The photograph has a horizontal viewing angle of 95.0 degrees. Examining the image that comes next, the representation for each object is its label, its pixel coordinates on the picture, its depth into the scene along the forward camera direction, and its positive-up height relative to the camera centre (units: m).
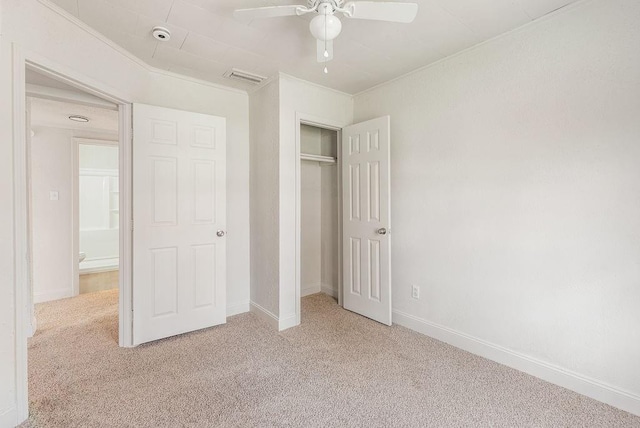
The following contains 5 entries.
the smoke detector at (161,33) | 2.04 +1.30
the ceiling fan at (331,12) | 1.47 +1.05
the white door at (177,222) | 2.49 -0.05
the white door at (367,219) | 2.85 -0.05
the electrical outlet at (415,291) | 2.75 -0.74
